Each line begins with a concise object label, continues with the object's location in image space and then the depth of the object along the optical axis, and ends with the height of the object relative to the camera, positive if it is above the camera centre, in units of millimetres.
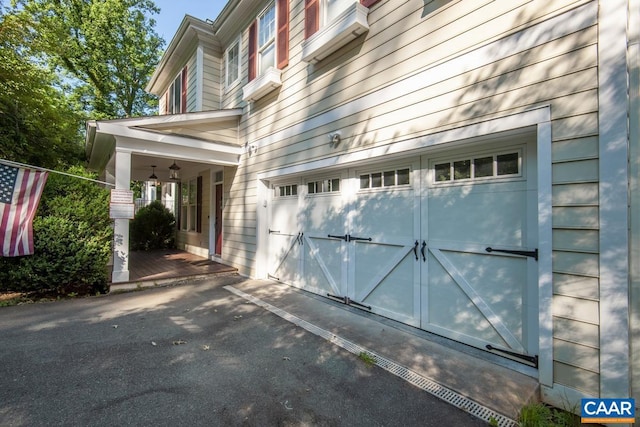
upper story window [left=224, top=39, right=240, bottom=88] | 7339 +3930
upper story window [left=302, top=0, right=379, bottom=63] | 3875 +2688
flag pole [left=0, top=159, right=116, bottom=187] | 4120 +710
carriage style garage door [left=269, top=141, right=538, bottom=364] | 2714 -312
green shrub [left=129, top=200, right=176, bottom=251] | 10072 -496
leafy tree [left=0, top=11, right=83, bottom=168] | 5988 +2410
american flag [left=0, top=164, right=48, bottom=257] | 4145 +121
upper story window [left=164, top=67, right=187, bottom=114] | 9148 +4045
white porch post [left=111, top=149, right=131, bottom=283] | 5238 -330
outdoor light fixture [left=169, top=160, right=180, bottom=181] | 7691 +1222
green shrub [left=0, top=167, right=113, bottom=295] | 4547 -495
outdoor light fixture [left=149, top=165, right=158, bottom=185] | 8850 +1221
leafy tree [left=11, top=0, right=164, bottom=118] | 14742 +8800
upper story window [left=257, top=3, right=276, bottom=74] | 5991 +3714
